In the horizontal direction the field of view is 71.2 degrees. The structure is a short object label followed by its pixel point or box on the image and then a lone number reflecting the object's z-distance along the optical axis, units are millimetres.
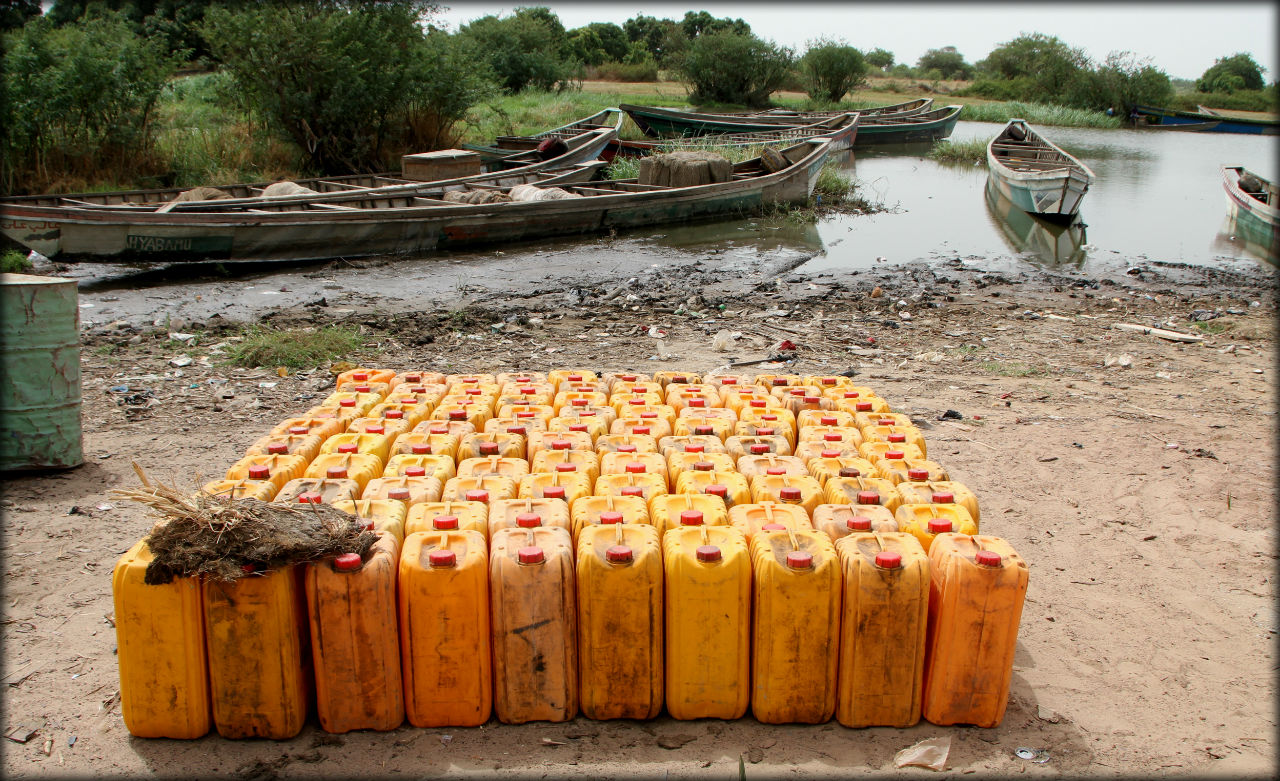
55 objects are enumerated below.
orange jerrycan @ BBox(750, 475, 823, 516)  3604
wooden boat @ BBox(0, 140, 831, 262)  10641
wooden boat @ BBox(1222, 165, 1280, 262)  15992
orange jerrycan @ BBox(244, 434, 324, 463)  3895
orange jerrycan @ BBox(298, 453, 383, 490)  3635
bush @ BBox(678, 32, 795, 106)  39875
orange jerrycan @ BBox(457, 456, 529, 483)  3799
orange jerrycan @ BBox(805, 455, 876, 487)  3812
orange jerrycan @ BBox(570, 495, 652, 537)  3281
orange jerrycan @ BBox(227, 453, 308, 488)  3592
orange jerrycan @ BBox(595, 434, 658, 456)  4121
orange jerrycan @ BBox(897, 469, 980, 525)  3602
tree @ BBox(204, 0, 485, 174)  17359
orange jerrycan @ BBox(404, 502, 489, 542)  3156
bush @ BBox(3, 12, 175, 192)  14172
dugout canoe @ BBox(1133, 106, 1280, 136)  37944
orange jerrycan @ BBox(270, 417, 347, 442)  4113
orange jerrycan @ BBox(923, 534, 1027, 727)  2979
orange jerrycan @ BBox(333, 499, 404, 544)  3182
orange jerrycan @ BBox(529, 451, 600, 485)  3830
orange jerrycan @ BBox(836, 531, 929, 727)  2988
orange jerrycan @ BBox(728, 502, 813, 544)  3283
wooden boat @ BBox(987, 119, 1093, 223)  17141
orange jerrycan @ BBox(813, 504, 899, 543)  3283
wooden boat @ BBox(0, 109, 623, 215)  12297
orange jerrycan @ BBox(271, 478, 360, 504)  3398
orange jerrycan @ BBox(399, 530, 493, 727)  2938
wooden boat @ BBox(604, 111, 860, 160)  21266
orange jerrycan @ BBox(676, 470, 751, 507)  3635
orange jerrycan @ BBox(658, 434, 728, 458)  4078
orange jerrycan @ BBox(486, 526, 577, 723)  2970
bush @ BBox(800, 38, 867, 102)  43156
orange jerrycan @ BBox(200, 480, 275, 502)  3361
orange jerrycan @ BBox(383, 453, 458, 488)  3719
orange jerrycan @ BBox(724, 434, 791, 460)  4156
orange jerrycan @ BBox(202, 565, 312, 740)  2861
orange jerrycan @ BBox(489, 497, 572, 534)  3223
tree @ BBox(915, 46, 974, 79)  76819
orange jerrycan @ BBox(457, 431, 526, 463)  4066
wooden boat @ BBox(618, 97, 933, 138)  27547
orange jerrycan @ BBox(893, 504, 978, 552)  3287
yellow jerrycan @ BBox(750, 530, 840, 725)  2982
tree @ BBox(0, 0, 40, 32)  21248
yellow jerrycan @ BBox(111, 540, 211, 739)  2842
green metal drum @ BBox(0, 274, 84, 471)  5023
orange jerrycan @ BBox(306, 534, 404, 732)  2898
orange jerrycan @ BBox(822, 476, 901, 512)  3570
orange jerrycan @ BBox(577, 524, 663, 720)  3002
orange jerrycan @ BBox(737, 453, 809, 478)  3860
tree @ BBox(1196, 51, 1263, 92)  46906
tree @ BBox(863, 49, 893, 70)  73012
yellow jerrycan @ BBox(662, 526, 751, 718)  2996
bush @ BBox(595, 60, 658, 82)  48938
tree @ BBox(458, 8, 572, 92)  35969
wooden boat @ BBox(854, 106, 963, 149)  32250
